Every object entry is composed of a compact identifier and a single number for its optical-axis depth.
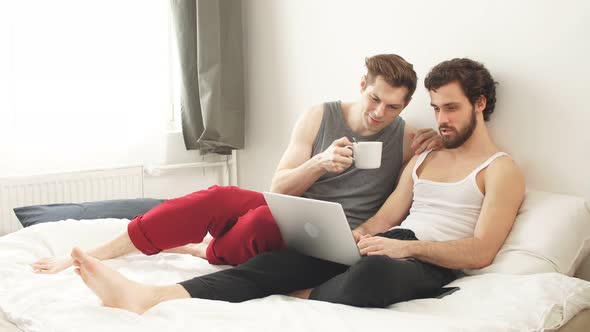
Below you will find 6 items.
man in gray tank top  2.17
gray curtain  3.14
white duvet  1.48
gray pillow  2.47
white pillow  1.86
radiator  2.79
